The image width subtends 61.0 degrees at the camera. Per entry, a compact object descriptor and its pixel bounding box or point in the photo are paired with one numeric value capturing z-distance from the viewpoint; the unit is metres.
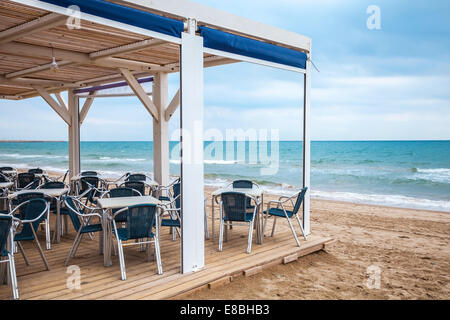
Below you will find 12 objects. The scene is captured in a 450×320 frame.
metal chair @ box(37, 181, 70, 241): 5.22
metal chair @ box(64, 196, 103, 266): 4.07
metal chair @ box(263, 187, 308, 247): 5.10
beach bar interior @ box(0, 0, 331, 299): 3.48
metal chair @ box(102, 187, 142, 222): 4.37
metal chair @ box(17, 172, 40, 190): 7.40
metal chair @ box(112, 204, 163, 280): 3.68
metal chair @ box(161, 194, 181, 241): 4.58
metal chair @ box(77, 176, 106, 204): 6.94
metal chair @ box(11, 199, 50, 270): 3.70
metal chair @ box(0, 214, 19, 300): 2.96
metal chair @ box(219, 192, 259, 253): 4.78
